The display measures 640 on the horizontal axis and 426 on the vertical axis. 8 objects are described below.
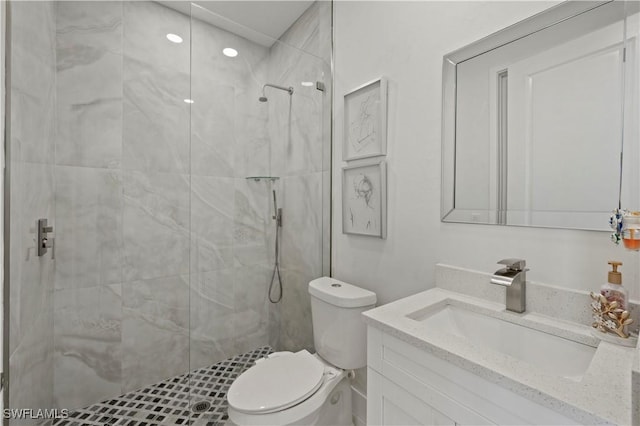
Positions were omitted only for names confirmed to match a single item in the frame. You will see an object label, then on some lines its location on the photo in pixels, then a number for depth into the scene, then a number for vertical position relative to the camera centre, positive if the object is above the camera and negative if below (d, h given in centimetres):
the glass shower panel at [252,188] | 160 +12
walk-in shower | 161 +2
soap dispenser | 75 -21
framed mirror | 83 +31
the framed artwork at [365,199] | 149 +6
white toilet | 114 -78
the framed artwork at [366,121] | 146 +49
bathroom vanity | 56 -38
